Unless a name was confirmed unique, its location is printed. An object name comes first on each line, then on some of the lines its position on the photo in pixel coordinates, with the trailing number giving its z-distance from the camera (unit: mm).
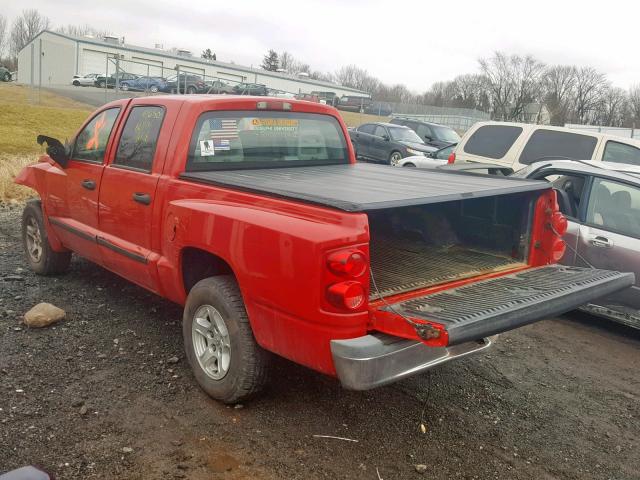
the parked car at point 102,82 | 39553
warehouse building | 51031
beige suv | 9391
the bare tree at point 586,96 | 71625
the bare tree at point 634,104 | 68375
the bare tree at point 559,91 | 66488
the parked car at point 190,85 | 29719
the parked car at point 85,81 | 43188
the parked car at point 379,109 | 51344
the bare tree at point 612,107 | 70250
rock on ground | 4738
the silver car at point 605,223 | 5312
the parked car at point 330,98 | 45116
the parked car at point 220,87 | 28208
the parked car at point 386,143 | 18625
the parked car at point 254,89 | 30294
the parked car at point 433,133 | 20781
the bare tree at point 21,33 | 92312
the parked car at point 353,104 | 50150
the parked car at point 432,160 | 12750
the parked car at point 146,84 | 32125
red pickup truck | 2924
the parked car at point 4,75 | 47656
